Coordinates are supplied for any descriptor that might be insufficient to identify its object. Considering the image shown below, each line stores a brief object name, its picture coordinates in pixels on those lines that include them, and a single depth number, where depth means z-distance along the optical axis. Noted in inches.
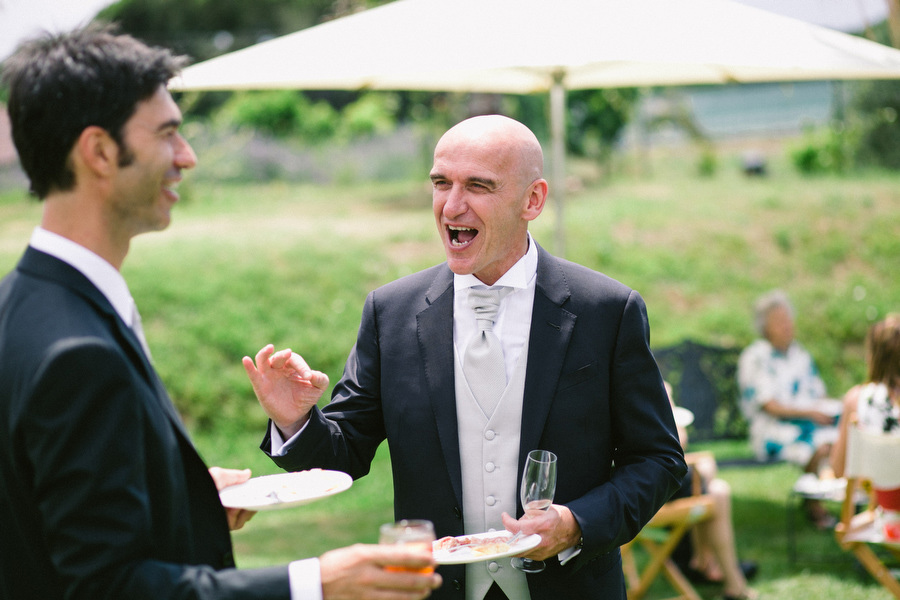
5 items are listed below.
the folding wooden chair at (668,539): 201.6
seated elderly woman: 269.1
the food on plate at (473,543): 85.3
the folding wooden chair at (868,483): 186.5
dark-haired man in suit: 57.4
